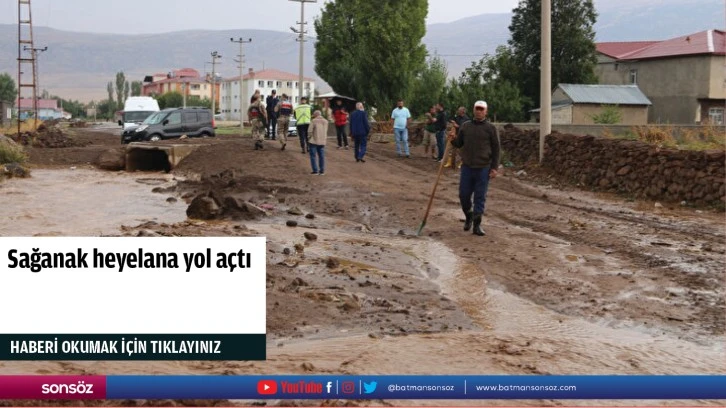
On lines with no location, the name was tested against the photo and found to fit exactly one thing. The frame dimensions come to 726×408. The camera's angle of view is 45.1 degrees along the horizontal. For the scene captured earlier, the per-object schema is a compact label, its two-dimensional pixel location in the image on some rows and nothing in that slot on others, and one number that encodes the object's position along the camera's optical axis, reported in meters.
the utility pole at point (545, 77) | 21.44
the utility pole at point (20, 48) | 41.23
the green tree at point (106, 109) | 164.75
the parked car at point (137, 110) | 43.16
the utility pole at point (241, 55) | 92.88
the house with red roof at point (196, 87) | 192.21
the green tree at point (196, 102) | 139.41
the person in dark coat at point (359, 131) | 23.50
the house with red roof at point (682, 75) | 54.54
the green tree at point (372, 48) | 52.16
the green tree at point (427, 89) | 51.06
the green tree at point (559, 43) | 55.28
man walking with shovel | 12.16
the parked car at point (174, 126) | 32.34
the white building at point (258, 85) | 176.50
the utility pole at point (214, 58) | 100.86
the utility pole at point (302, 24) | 62.77
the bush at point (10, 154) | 26.28
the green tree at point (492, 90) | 43.71
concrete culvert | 27.09
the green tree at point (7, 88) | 143.51
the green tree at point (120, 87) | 176.00
